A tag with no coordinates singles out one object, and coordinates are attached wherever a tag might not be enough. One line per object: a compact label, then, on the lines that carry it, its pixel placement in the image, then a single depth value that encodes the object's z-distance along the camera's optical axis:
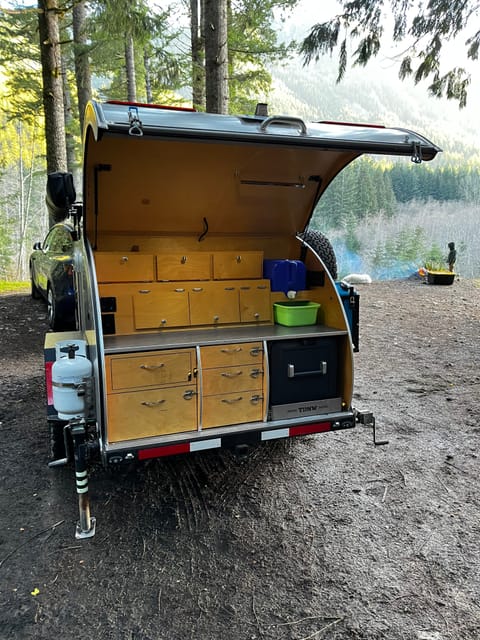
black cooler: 2.99
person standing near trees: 13.00
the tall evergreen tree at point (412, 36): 6.89
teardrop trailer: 2.53
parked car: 5.50
